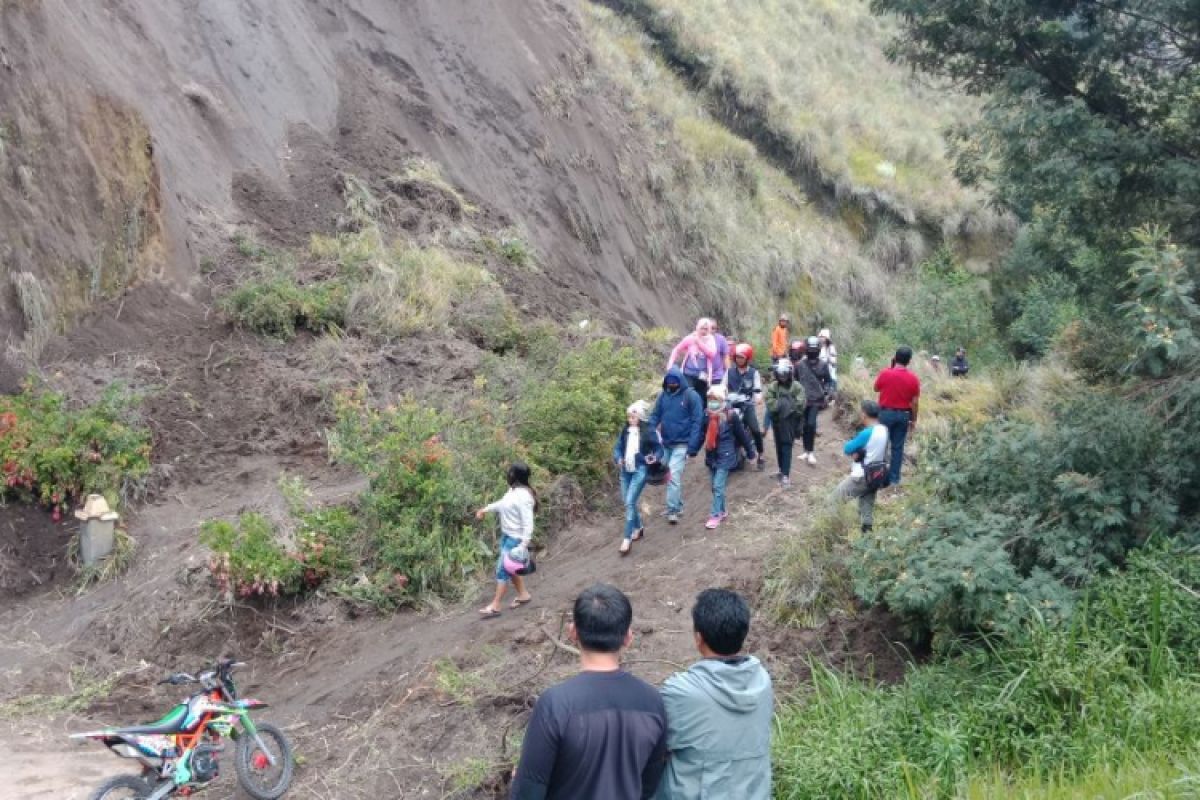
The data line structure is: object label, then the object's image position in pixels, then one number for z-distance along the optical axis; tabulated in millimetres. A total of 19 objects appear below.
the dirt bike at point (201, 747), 6094
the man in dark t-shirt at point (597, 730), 3520
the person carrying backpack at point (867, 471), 8328
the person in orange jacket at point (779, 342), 16052
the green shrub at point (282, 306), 13375
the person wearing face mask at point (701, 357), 11055
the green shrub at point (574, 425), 11492
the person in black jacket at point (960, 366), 18938
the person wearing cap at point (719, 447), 10062
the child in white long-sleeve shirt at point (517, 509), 8625
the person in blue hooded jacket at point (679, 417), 9859
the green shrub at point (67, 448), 10320
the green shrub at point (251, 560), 9094
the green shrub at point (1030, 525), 6117
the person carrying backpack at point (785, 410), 10953
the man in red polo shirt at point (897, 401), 10547
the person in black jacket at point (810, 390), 12156
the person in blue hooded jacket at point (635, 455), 9849
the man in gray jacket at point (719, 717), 3811
